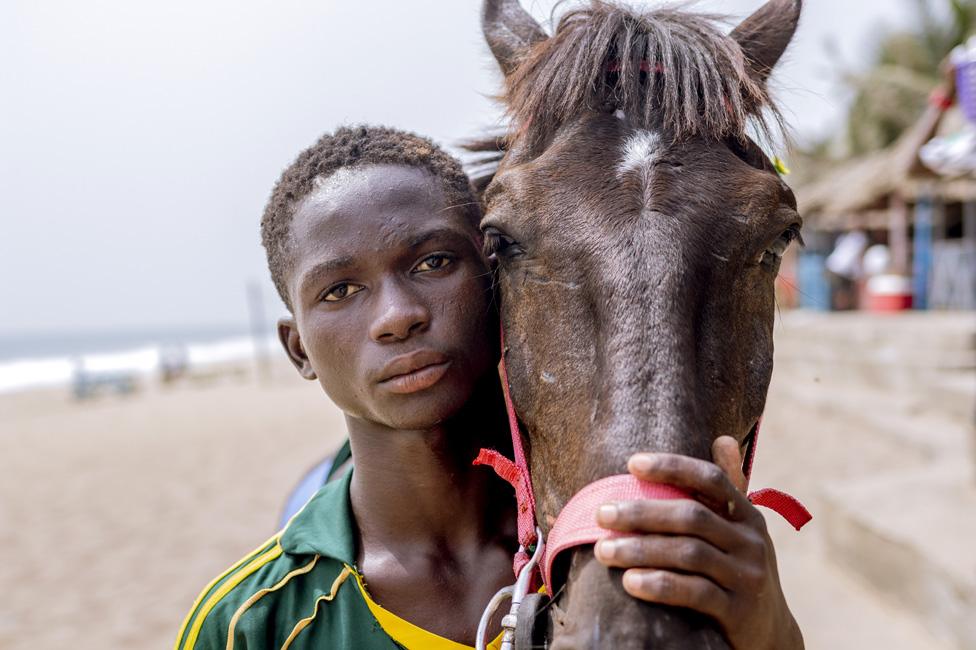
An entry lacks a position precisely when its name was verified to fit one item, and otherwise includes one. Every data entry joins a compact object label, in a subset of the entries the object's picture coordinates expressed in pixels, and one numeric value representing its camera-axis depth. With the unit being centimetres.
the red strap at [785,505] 138
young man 150
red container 1323
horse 117
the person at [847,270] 1513
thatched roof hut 1281
